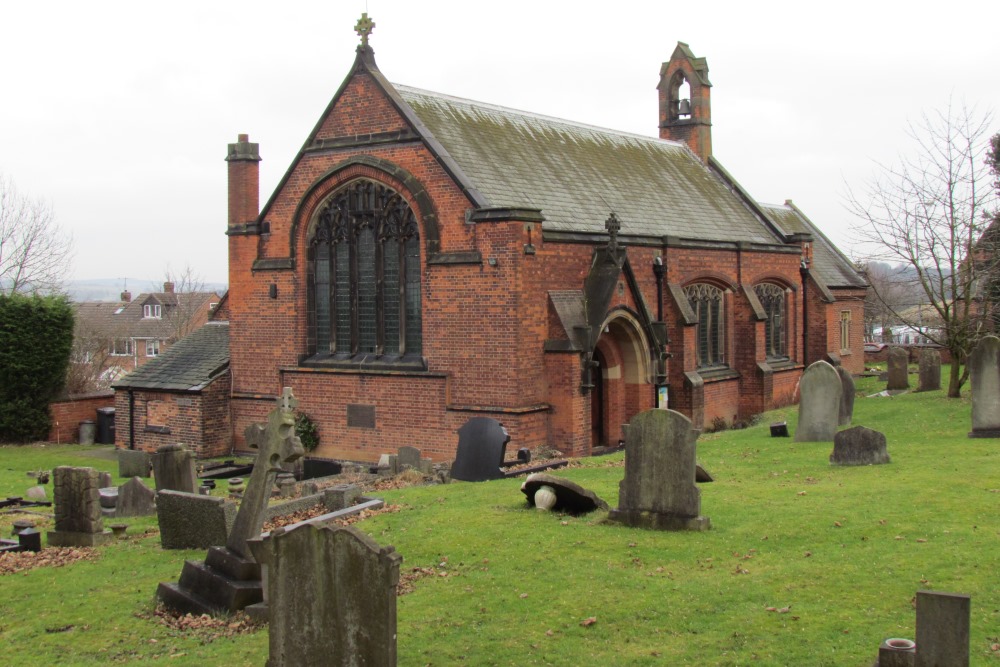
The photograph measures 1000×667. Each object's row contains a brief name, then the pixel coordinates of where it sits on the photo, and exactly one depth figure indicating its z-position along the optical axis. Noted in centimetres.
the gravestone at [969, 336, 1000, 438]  1769
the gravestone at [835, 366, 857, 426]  2309
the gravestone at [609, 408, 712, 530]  1203
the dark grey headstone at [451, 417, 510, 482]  1784
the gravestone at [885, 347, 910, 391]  3161
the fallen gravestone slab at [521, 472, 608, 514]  1316
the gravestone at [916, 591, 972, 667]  704
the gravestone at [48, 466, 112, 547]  1383
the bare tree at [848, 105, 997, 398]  2550
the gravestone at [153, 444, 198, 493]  1669
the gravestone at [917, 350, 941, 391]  2975
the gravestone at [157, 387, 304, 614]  1046
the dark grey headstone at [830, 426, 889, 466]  1620
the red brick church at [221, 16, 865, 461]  2200
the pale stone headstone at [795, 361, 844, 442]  1927
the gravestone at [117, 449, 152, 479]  2112
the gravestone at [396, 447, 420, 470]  1948
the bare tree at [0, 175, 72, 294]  4450
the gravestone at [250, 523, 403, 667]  736
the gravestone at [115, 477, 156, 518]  1648
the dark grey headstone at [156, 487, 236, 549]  1298
